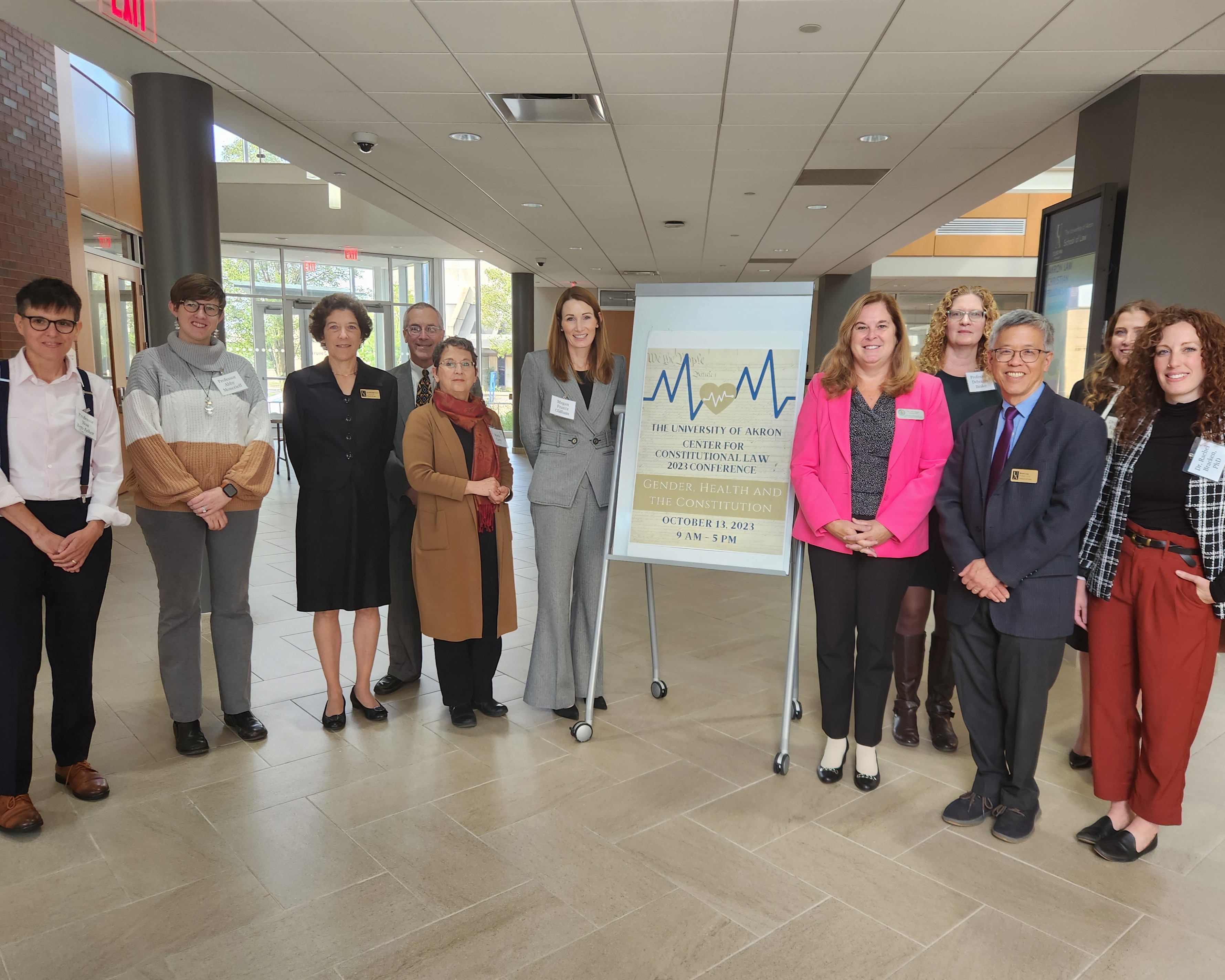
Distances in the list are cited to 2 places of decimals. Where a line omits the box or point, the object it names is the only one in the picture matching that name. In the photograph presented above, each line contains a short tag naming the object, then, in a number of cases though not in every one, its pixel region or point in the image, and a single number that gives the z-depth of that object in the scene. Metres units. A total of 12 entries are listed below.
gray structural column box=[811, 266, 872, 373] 12.62
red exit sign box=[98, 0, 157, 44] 3.78
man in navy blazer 2.38
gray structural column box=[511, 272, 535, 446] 13.80
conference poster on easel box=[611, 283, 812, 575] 3.07
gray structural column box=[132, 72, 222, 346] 4.61
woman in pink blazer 2.70
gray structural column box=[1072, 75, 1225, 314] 4.27
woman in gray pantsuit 3.23
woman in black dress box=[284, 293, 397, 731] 3.13
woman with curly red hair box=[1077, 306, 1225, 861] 2.26
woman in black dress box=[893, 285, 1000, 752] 3.08
